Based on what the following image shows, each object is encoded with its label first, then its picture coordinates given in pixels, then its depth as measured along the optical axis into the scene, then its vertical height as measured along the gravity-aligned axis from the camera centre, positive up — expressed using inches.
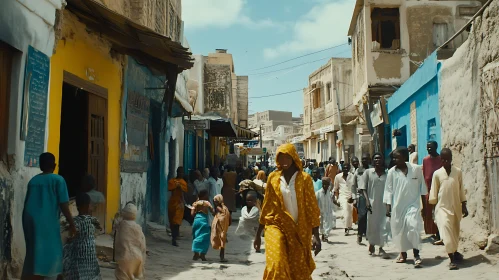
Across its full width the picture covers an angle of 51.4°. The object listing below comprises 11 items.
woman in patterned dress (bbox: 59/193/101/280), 195.2 -27.9
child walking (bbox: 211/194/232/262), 326.0 -31.5
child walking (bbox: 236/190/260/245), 370.9 -28.5
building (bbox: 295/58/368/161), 1176.8 +169.8
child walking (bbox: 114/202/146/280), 219.5 -29.8
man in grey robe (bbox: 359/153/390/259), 319.0 -15.9
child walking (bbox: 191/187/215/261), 322.7 -31.9
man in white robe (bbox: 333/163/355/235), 426.3 -12.5
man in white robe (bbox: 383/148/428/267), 276.8 -14.0
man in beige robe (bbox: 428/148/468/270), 262.5 -13.4
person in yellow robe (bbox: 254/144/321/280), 179.3 -14.5
